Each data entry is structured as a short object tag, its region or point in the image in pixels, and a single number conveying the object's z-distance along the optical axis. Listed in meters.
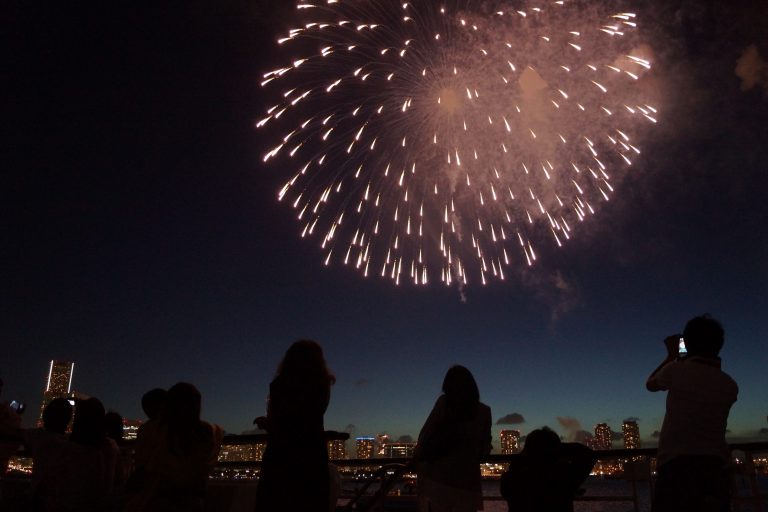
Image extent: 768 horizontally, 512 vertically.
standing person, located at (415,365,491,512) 4.58
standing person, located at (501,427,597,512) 4.11
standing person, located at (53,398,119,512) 4.47
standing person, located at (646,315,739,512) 3.51
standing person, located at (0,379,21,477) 5.23
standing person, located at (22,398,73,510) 4.49
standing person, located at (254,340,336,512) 3.87
